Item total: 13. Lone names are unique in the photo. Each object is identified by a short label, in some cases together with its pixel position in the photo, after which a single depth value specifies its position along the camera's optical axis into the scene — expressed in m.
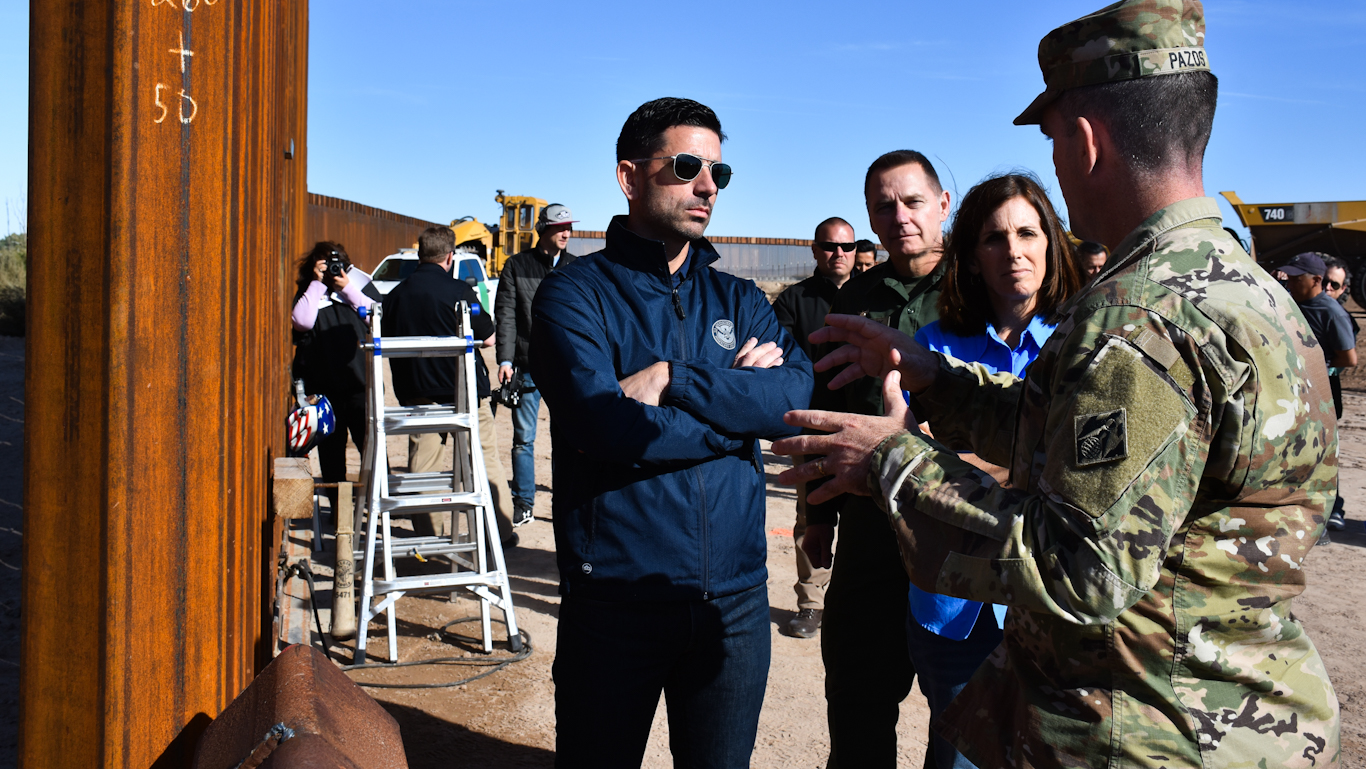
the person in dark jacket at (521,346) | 7.01
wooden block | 2.96
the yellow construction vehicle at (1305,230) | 20.39
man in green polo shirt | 2.91
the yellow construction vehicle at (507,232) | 24.48
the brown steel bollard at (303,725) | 1.44
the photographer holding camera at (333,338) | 6.41
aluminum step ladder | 4.72
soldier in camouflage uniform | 1.31
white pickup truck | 17.65
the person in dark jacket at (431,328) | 6.18
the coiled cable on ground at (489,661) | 4.68
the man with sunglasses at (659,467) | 2.31
